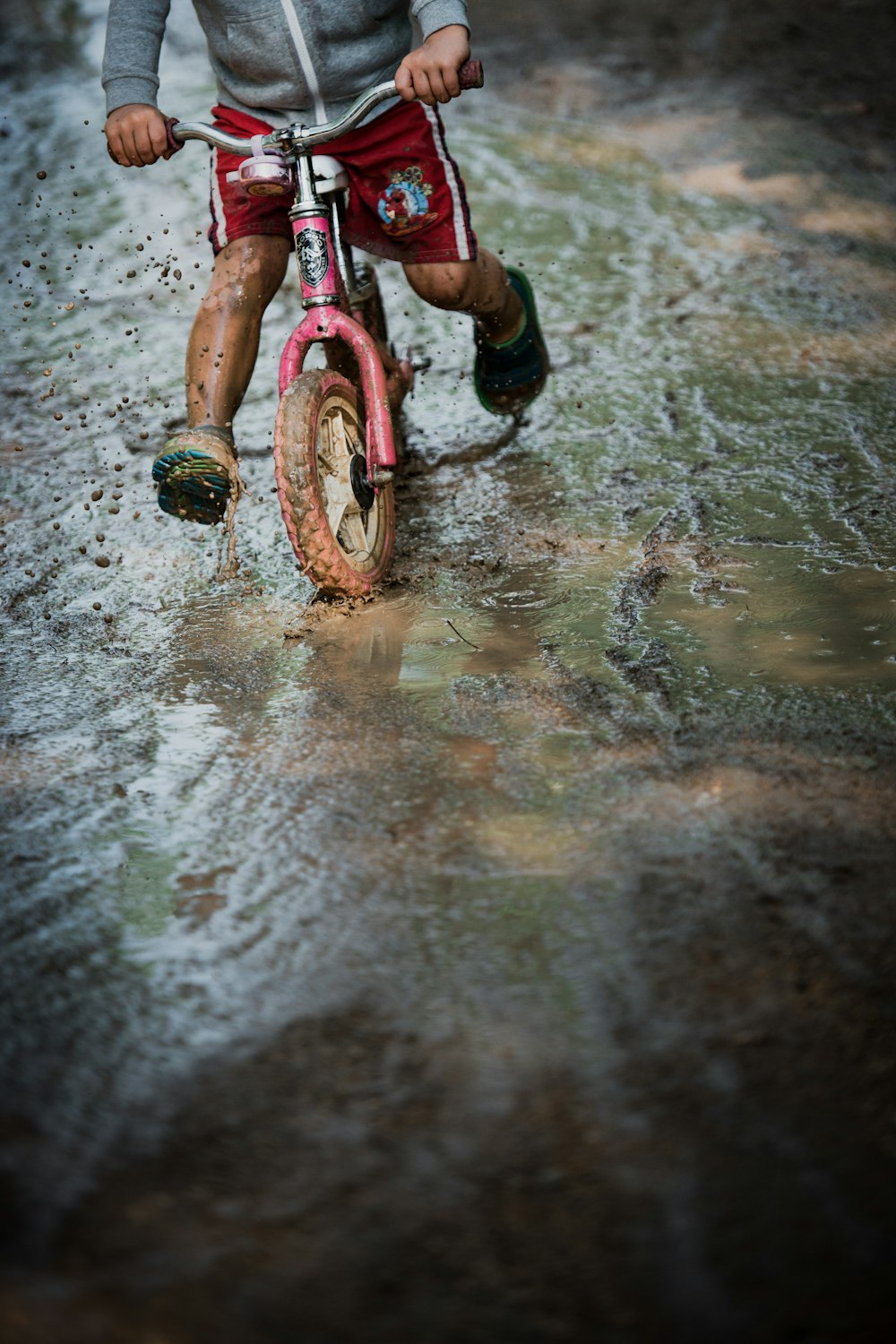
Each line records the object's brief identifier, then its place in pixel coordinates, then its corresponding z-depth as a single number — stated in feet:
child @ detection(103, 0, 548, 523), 17.80
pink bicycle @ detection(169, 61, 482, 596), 17.16
